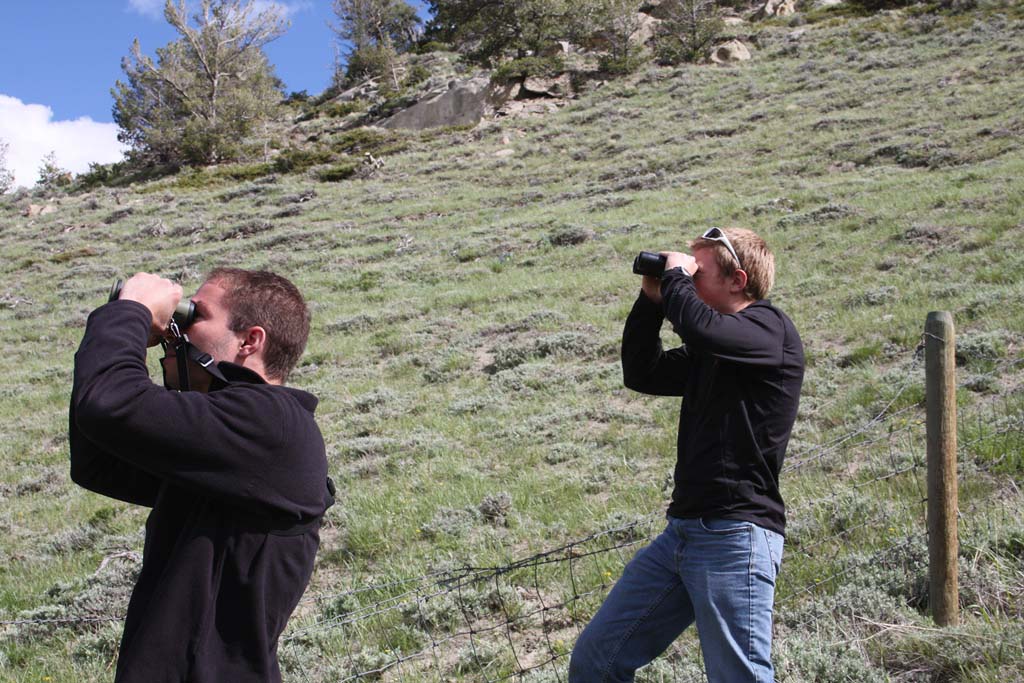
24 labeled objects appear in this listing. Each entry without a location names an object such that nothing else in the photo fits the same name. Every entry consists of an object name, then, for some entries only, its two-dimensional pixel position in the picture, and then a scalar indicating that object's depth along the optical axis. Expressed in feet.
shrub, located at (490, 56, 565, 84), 128.67
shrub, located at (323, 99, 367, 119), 153.07
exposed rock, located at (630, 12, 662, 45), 149.07
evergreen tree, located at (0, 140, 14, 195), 153.58
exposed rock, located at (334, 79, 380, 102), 165.78
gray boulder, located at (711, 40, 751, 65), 126.00
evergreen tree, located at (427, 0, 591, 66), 145.18
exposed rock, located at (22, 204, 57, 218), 105.70
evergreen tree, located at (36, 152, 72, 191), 138.82
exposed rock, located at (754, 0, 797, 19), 152.35
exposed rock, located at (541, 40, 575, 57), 138.22
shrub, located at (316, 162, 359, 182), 104.37
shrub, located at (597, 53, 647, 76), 132.16
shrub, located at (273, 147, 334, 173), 112.98
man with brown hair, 5.55
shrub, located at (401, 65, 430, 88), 159.84
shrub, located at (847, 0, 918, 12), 132.87
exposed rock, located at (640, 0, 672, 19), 145.59
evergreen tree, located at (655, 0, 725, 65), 131.44
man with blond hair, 7.71
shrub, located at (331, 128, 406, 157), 117.96
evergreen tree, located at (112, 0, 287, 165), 137.80
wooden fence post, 10.84
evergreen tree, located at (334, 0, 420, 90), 194.49
